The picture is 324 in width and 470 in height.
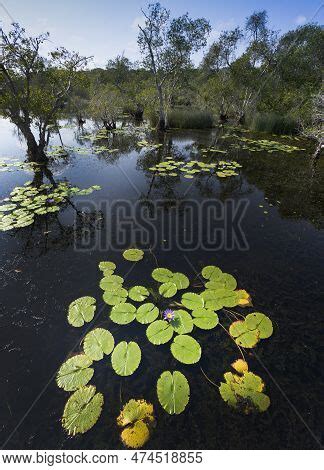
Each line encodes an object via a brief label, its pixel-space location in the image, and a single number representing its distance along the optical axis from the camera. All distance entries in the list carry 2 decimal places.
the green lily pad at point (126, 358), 2.23
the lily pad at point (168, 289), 3.07
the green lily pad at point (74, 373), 2.13
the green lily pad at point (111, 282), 3.17
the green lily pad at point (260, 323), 2.62
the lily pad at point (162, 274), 3.32
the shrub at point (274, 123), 15.05
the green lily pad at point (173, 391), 1.99
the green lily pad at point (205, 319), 2.67
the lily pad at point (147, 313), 2.71
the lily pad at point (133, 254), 3.79
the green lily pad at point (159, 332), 2.50
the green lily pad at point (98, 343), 2.36
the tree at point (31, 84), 8.02
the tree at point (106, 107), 15.84
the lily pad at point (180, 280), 3.21
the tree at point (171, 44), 14.48
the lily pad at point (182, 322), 2.60
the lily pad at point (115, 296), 2.96
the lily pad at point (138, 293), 3.01
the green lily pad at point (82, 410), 1.88
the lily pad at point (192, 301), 2.90
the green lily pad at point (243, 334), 2.53
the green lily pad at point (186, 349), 2.32
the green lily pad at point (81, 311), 2.72
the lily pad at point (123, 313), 2.69
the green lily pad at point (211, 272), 3.41
